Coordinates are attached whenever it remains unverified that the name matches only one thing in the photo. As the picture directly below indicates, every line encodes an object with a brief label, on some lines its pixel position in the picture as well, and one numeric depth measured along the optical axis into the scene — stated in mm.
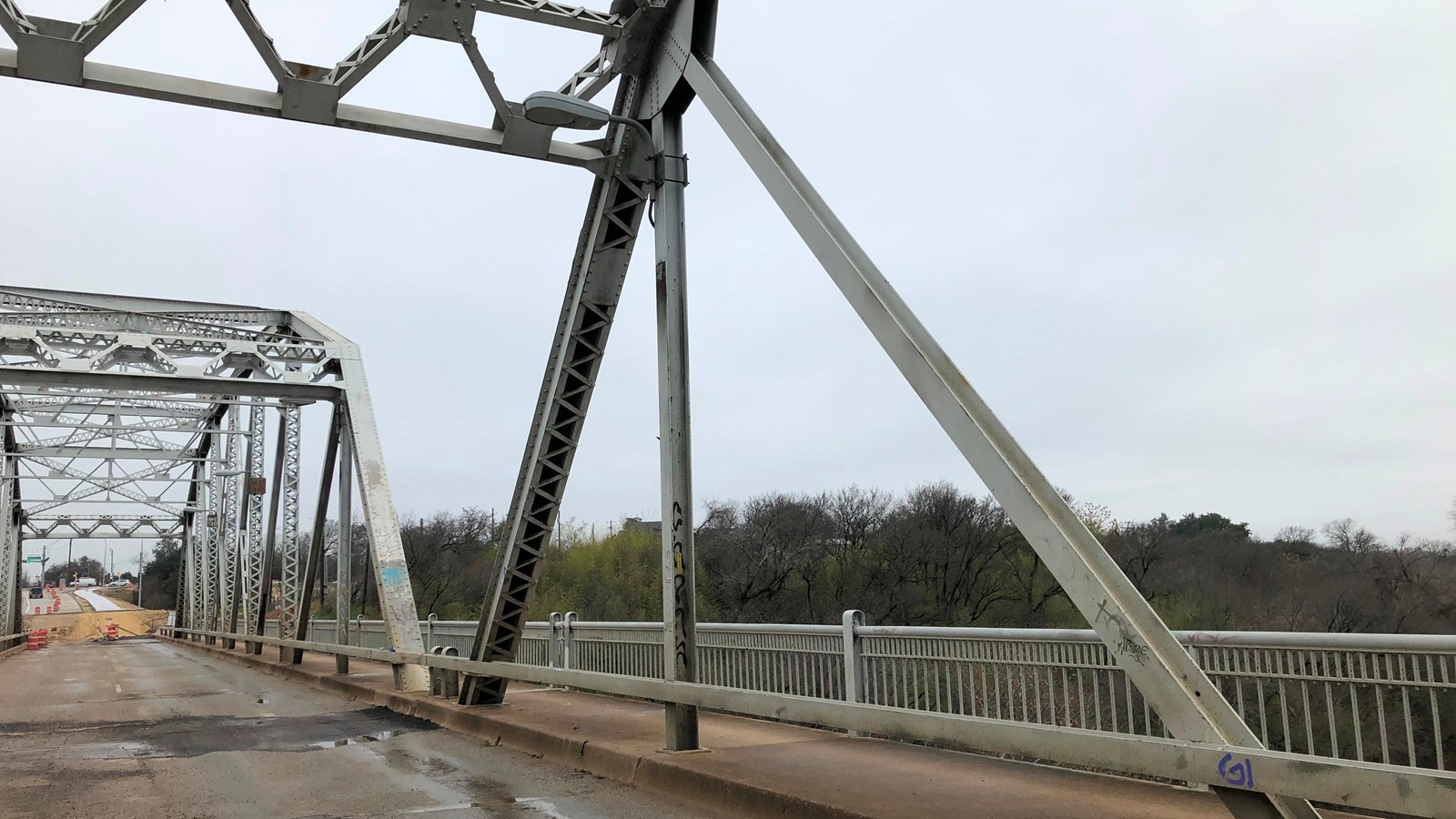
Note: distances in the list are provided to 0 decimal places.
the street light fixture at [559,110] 7418
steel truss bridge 3922
